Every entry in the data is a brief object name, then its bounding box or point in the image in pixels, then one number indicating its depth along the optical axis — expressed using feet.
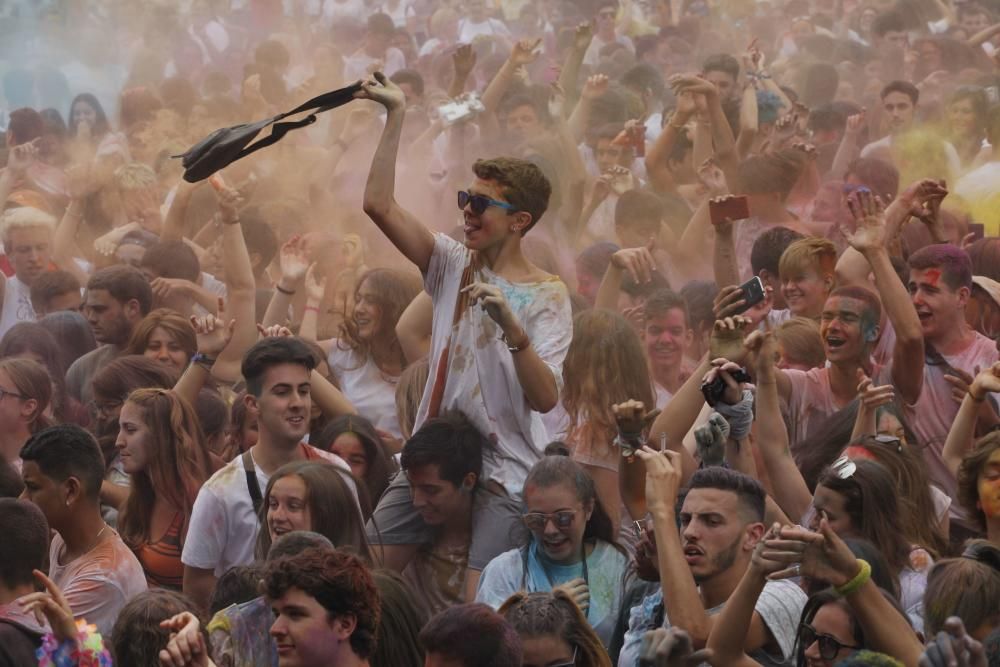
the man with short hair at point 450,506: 35.27
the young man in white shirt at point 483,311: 35.32
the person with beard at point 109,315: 48.07
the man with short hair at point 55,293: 55.50
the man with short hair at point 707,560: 28.66
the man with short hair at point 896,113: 67.82
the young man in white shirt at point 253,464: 35.03
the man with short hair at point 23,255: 57.66
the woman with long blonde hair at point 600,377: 39.18
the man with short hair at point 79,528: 33.20
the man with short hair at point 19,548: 30.56
